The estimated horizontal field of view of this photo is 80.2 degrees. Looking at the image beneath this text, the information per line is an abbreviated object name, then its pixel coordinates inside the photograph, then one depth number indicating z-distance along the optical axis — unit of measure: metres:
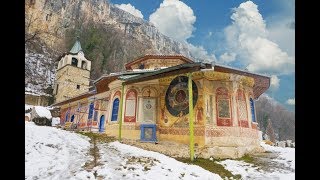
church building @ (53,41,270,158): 9.38
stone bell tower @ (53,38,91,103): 30.16
